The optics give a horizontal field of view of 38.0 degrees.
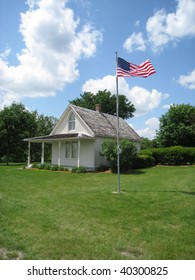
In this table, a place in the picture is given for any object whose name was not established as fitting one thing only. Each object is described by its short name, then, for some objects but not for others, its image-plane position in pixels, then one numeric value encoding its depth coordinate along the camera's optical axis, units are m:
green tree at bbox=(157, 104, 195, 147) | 43.31
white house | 25.48
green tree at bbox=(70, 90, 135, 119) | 57.56
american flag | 11.93
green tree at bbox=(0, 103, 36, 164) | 34.41
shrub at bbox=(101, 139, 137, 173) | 22.44
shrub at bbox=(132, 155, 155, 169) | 26.22
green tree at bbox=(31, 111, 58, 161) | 41.59
